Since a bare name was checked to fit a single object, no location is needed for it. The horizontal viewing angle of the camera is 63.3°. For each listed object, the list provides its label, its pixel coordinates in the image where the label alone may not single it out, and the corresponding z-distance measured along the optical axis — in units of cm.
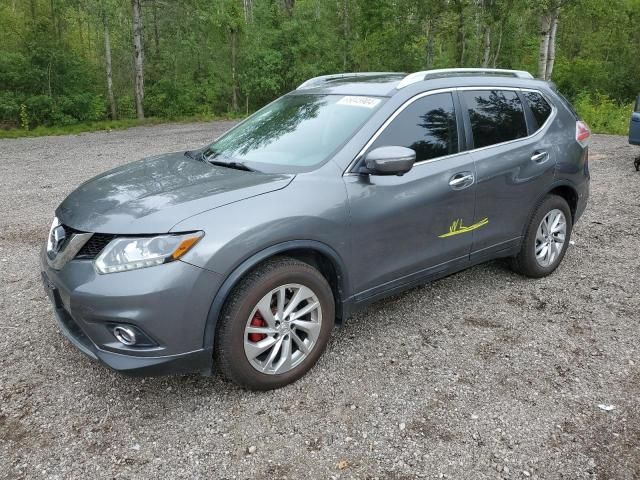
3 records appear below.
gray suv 265
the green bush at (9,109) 1888
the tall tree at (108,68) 1961
